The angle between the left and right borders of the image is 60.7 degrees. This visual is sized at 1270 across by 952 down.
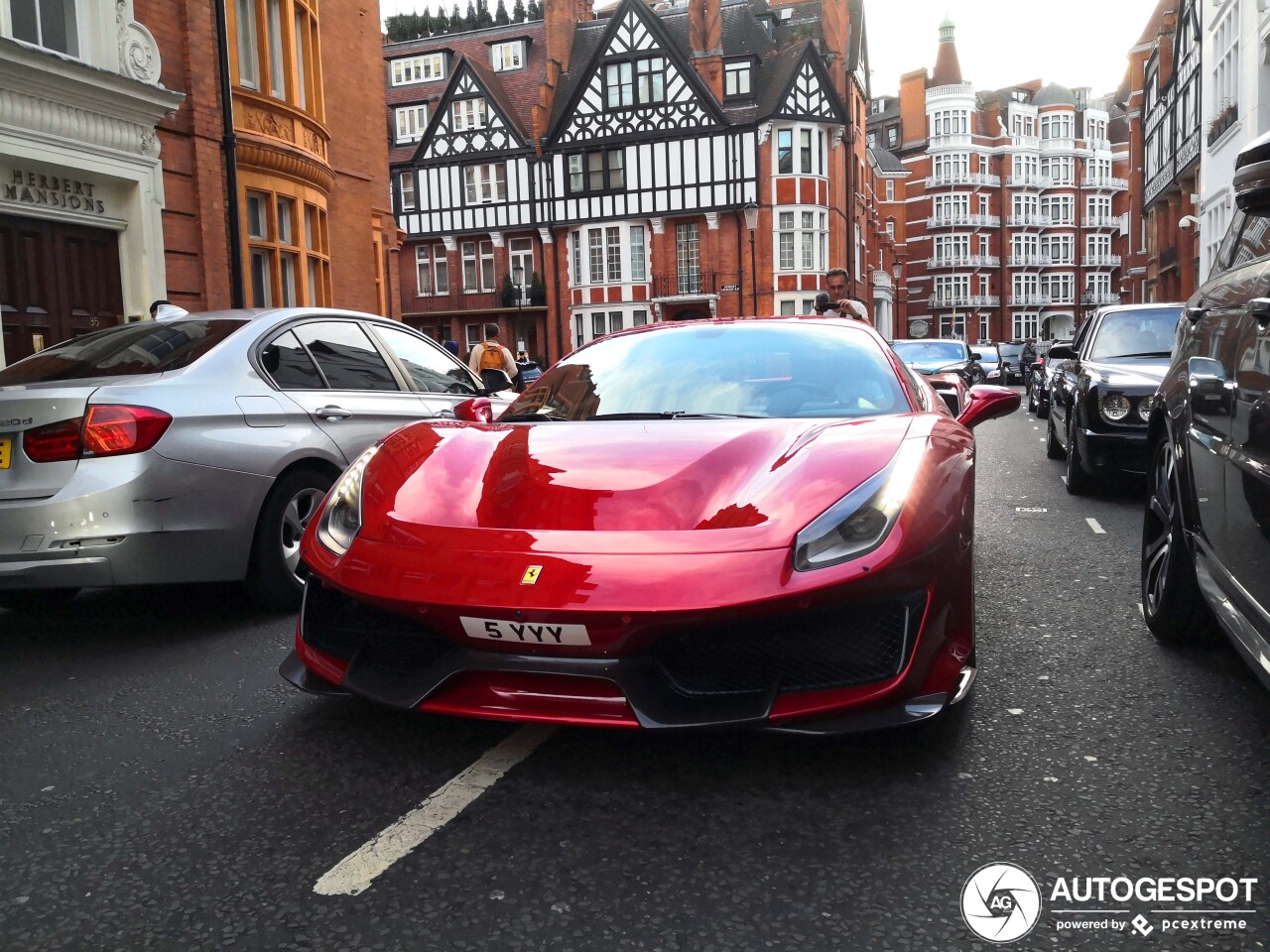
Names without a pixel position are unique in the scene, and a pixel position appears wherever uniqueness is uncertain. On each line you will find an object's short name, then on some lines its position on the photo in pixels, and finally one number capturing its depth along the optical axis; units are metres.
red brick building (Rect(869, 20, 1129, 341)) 79.69
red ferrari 2.66
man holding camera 8.91
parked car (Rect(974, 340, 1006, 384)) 33.48
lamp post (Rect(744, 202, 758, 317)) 42.64
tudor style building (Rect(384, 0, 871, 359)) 42.84
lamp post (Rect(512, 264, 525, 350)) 46.47
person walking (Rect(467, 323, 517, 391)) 16.70
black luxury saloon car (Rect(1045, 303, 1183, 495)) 7.84
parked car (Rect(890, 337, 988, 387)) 17.62
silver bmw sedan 4.21
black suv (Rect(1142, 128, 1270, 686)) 2.70
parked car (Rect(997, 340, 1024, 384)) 39.32
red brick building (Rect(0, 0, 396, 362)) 10.69
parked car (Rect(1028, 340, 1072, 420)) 16.17
